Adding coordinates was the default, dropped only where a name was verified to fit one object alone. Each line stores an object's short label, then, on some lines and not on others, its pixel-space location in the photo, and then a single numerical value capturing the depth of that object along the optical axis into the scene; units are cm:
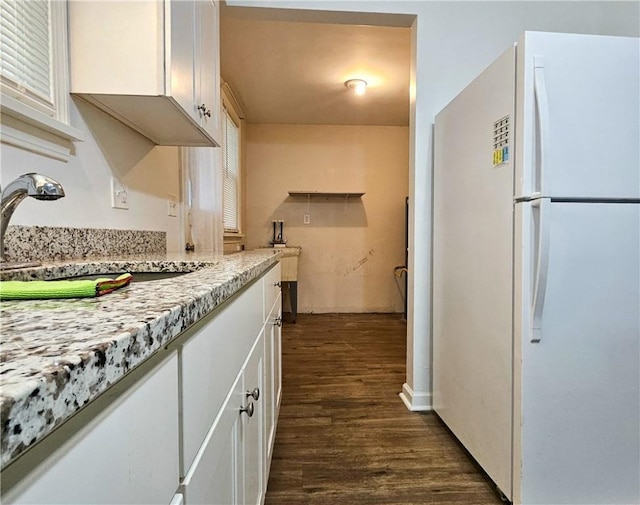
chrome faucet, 64
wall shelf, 426
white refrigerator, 112
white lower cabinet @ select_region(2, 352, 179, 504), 22
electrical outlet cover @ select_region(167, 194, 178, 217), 203
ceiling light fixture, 322
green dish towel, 49
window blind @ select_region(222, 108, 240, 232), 336
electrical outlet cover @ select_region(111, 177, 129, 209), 141
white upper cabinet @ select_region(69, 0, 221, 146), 112
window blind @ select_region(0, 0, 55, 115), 90
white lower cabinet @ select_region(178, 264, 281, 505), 47
